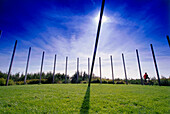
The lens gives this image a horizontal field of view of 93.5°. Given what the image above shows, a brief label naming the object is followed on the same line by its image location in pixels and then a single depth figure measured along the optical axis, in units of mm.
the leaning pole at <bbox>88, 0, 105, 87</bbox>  3580
